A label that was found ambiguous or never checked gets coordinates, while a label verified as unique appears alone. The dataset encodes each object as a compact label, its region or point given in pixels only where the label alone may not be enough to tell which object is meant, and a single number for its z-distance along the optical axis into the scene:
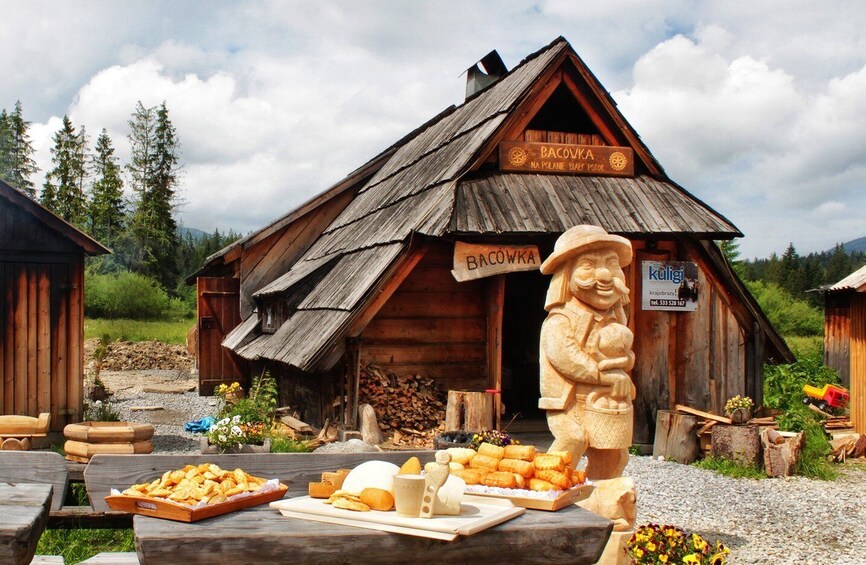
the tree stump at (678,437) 10.73
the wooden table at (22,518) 2.81
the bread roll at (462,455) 3.97
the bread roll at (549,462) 3.72
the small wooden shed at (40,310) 10.93
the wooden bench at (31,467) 4.08
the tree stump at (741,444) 10.26
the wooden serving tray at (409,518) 2.88
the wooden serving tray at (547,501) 3.38
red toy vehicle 15.19
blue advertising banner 11.54
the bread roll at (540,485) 3.52
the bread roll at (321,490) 3.34
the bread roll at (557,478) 3.58
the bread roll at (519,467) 3.68
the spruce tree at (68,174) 49.56
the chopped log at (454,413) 10.26
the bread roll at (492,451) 3.91
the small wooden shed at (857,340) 13.34
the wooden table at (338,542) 2.80
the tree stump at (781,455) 10.10
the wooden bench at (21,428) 9.66
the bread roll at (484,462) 3.81
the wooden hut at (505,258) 10.96
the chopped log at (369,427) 10.78
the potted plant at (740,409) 10.48
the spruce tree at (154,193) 49.66
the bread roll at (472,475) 3.73
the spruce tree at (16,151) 49.69
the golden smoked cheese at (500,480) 3.58
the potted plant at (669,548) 5.09
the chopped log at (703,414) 10.72
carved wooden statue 6.26
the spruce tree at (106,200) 49.66
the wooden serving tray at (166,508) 2.92
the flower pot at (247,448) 9.36
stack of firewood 11.41
